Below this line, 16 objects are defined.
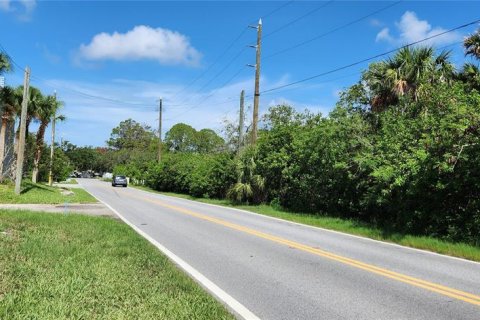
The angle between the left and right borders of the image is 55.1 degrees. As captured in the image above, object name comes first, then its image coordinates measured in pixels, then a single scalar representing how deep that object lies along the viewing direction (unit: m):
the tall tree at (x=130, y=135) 136.75
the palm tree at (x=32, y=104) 34.96
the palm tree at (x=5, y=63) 26.39
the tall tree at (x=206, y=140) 103.62
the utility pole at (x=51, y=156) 47.05
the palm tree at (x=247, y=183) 26.17
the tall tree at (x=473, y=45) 18.02
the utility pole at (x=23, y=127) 26.64
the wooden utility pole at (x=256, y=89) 27.73
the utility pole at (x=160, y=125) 57.23
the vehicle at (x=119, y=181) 59.75
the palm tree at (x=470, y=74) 17.53
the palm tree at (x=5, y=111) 30.45
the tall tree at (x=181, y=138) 111.62
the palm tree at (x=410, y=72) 19.22
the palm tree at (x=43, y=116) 35.91
